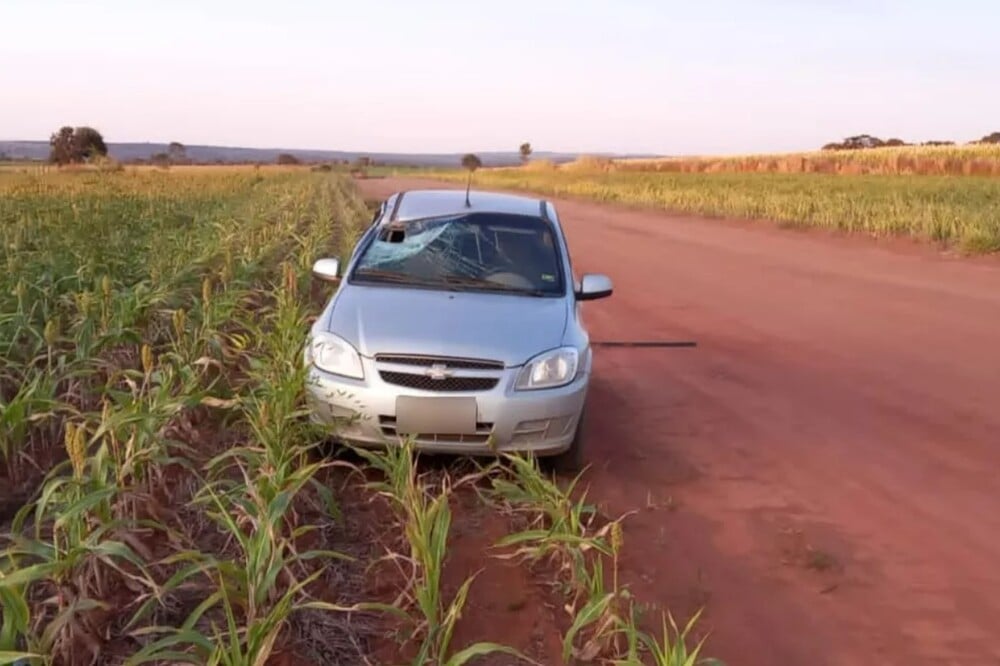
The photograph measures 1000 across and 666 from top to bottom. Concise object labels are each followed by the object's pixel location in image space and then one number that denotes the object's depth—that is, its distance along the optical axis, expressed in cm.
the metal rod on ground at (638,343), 1001
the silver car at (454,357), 531
